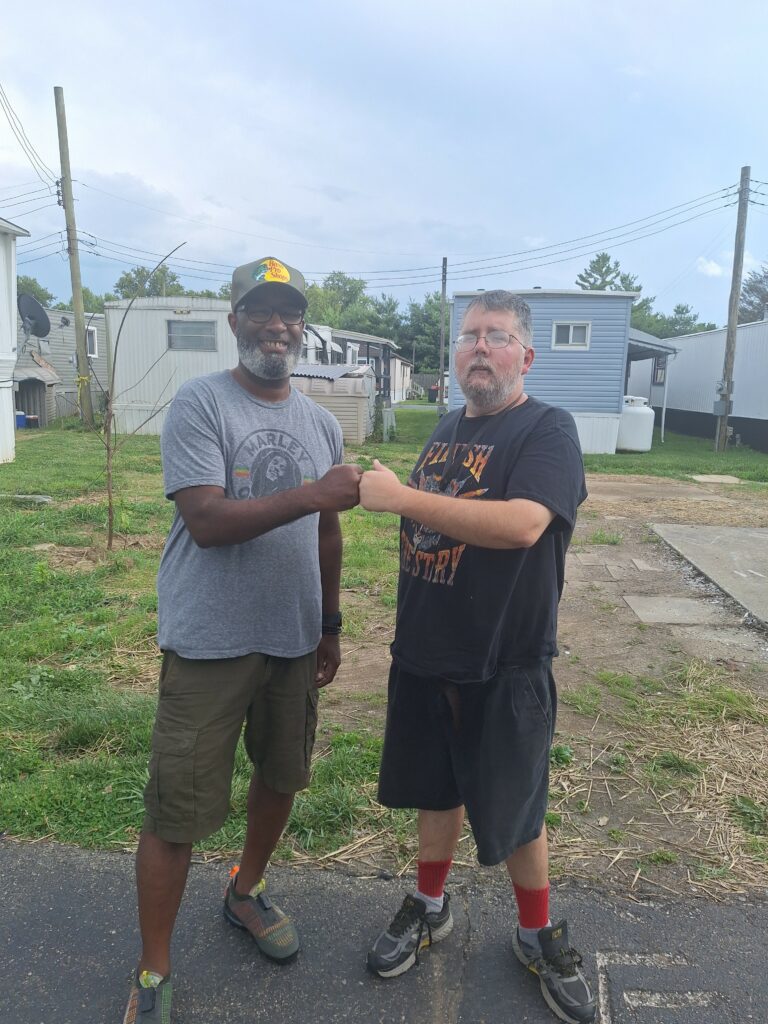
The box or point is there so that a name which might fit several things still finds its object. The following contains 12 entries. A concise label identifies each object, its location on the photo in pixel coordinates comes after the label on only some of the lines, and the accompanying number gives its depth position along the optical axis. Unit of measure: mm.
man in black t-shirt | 1931
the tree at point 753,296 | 55500
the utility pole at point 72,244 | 19159
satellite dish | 15289
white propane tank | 19141
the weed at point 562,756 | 3268
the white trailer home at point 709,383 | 19969
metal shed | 18000
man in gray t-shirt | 1896
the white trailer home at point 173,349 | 19234
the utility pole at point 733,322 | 18984
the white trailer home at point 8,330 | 12617
